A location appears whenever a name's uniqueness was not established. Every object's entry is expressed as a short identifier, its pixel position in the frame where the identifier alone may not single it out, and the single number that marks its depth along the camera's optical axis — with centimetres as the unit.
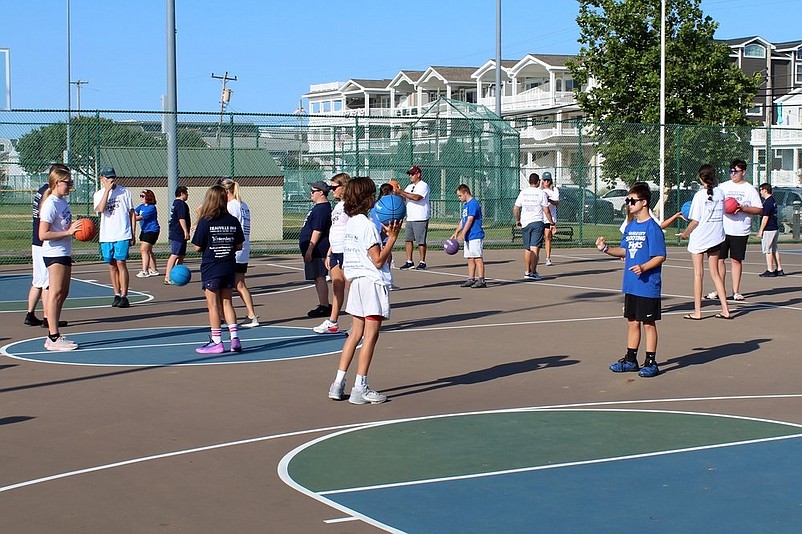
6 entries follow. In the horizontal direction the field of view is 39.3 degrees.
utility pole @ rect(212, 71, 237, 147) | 7687
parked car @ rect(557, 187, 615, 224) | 3872
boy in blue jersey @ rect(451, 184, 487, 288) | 1902
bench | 3180
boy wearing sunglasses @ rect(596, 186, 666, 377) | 1100
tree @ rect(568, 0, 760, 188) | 3694
